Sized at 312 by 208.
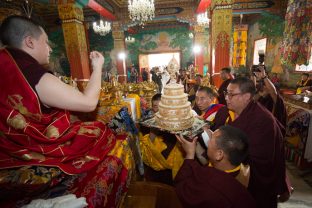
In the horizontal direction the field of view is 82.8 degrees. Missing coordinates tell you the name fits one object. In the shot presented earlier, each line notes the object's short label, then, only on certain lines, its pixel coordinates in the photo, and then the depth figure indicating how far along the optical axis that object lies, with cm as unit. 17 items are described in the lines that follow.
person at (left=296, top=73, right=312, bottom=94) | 622
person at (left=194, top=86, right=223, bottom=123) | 279
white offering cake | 178
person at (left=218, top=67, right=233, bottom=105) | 485
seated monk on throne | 111
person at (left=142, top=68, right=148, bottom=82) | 1453
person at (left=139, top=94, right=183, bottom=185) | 217
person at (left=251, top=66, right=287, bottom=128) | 342
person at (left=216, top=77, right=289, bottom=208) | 197
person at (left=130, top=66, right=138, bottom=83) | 1501
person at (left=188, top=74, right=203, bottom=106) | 491
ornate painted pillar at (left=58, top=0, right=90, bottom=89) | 703
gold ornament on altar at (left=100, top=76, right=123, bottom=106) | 253
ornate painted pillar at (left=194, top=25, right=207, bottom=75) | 1274
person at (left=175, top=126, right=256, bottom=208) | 130
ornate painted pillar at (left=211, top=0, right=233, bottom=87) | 668
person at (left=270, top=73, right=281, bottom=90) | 992
